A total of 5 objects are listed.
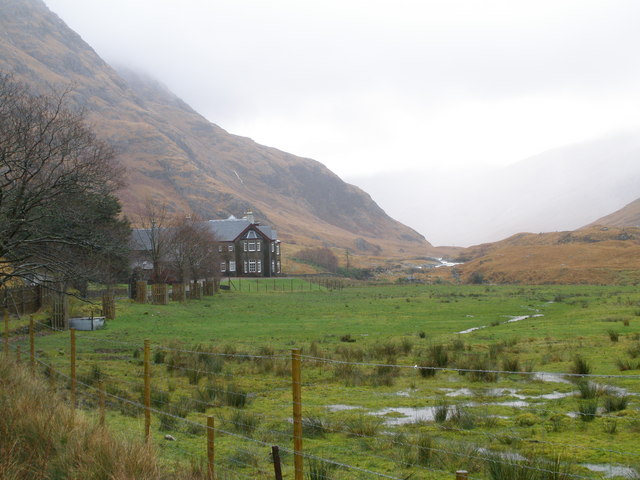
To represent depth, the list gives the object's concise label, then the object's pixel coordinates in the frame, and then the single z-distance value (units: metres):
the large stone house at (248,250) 97.81
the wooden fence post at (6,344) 12.71
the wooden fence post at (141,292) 43.72
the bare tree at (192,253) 56.03
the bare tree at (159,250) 53.62
